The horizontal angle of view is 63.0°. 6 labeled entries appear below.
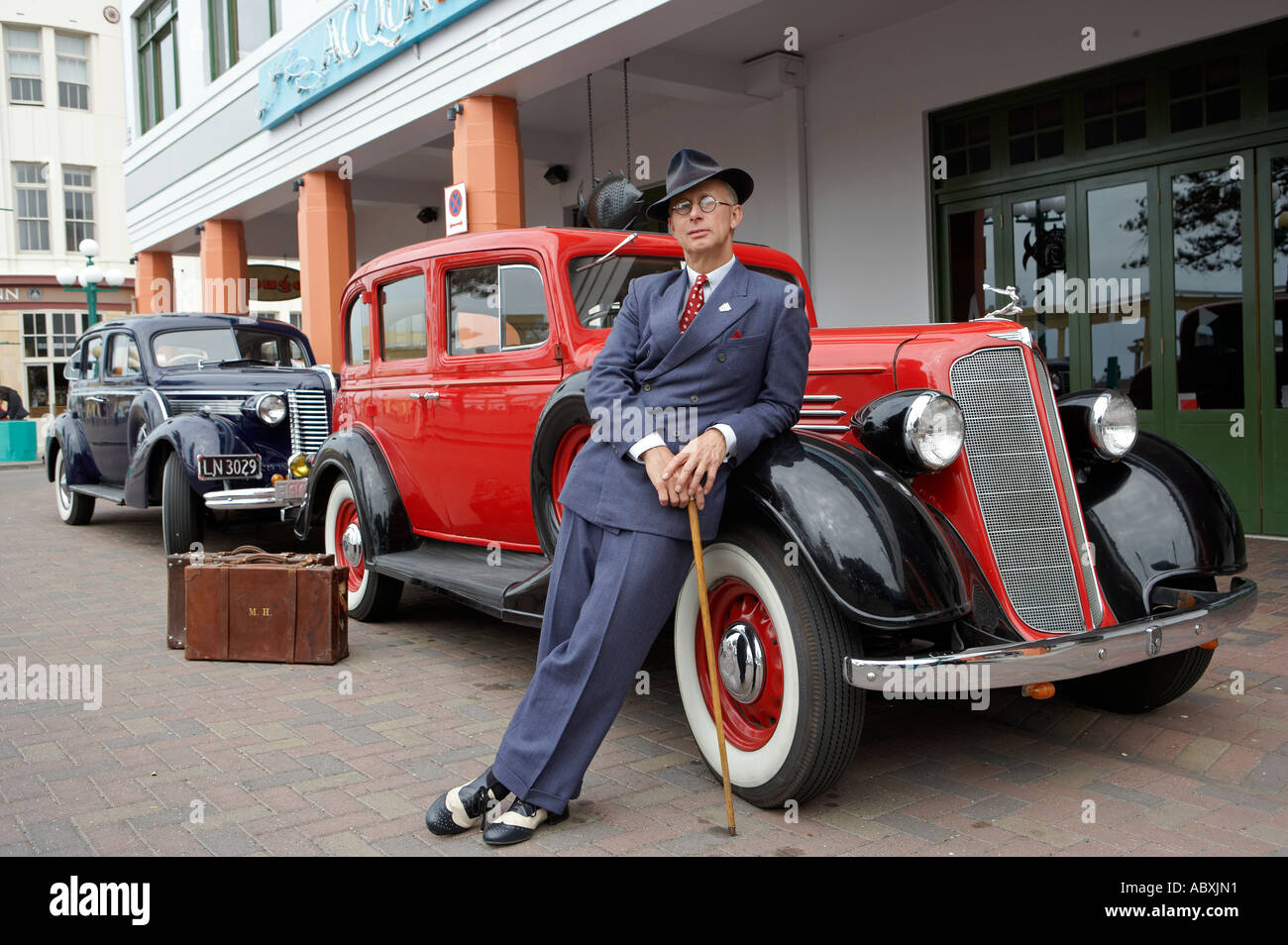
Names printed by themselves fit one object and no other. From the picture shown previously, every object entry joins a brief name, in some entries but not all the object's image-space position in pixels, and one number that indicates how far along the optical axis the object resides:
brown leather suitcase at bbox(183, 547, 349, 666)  4.66
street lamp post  18.27
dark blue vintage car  6.94
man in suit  2.81
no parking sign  9.24
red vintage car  2.74
